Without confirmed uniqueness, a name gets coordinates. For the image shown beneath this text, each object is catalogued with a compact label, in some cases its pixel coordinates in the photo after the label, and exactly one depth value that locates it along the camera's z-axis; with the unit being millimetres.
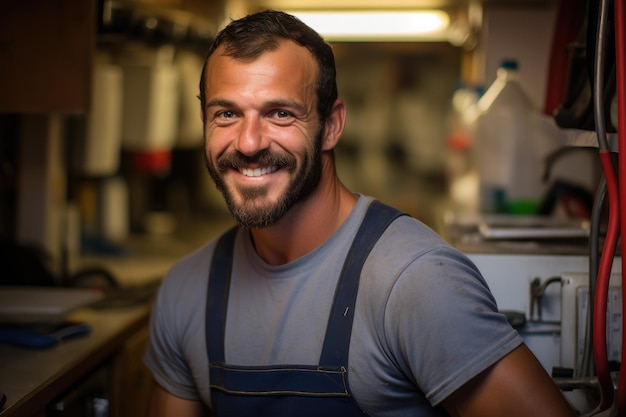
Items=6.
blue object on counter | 2293
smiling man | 1569
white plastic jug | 3328
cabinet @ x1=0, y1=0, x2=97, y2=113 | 2447
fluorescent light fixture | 3820
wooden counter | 1947
